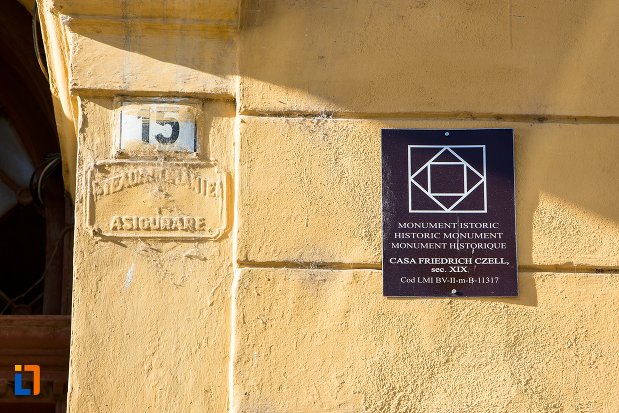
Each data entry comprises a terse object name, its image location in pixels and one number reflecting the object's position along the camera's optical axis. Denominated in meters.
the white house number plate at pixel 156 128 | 3.47
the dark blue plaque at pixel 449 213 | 3.37
